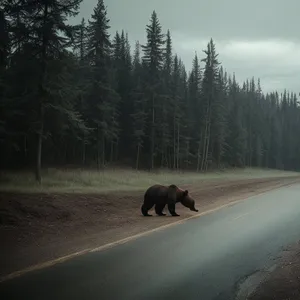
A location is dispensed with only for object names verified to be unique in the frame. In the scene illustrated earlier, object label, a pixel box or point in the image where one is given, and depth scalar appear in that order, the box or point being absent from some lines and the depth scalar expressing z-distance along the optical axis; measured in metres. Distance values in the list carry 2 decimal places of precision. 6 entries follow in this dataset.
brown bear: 14.12
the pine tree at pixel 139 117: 49.28
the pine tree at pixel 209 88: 56.78
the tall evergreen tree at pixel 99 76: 39.91
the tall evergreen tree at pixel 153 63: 47.69
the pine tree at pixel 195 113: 62.44
